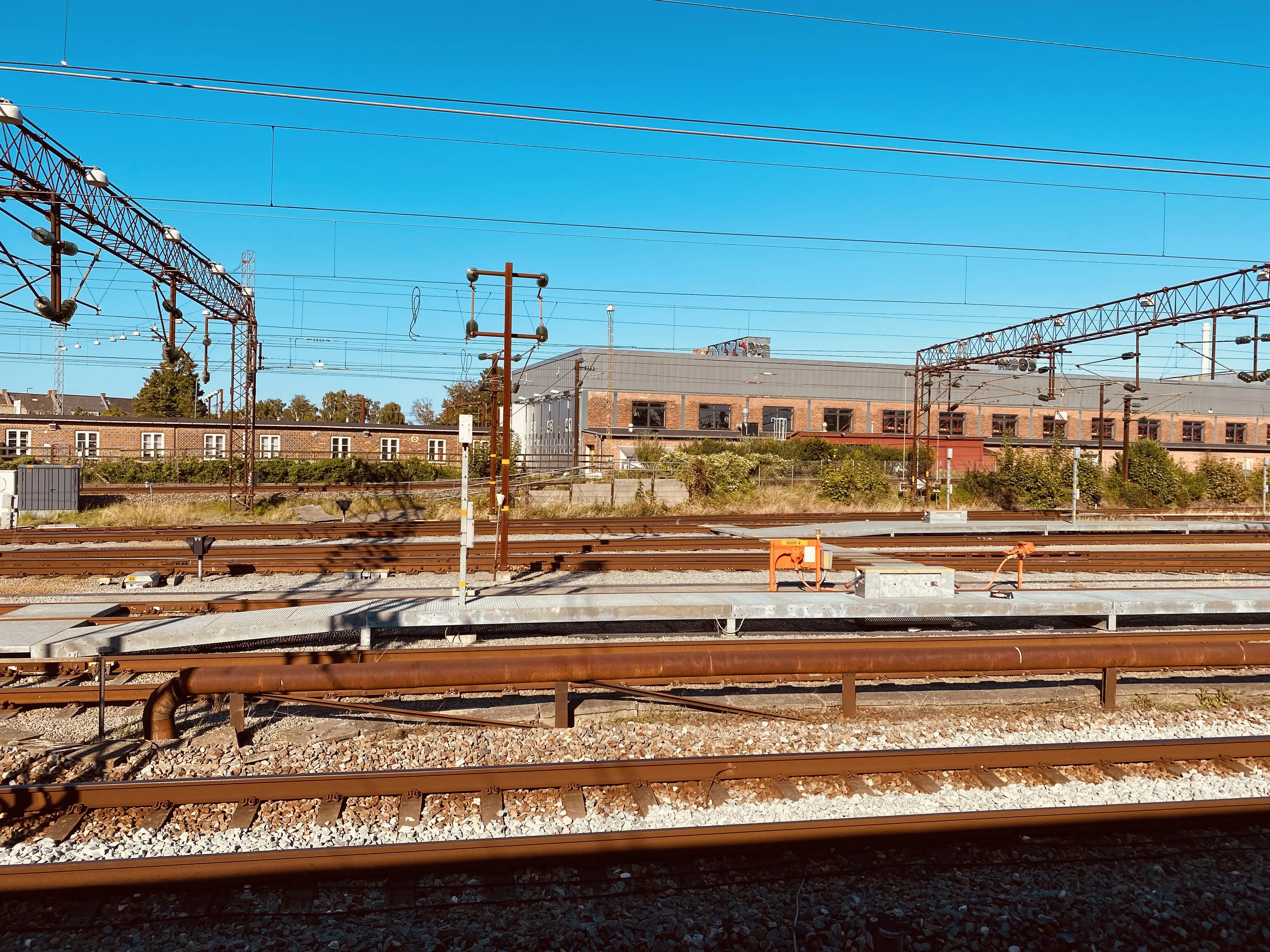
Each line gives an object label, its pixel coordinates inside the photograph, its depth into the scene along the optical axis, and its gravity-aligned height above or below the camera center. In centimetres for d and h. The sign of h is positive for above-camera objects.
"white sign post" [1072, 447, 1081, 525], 2462 -29
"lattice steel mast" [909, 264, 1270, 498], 2492 +469
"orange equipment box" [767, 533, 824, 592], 1300 -136
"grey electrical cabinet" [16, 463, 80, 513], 2956 -105
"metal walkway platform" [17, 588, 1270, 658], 988 -190
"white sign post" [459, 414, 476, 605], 1175 -89
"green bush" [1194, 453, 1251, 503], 4050 -64
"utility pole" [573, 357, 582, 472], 4344 +321
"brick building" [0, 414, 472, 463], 4406 +115
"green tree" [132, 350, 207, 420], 5903 +482
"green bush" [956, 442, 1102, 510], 3366 -51
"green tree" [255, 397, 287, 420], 8125 +508
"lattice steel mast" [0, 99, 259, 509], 1509 +497
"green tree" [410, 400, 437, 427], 8600 +521
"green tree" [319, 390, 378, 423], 7994 +530
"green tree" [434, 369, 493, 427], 5725 +469
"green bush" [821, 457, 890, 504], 3403 -72
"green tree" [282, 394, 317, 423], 8744 +553
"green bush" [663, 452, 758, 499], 3356 -41
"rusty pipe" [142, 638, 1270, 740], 717 -182
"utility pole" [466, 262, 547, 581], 1523 +106
